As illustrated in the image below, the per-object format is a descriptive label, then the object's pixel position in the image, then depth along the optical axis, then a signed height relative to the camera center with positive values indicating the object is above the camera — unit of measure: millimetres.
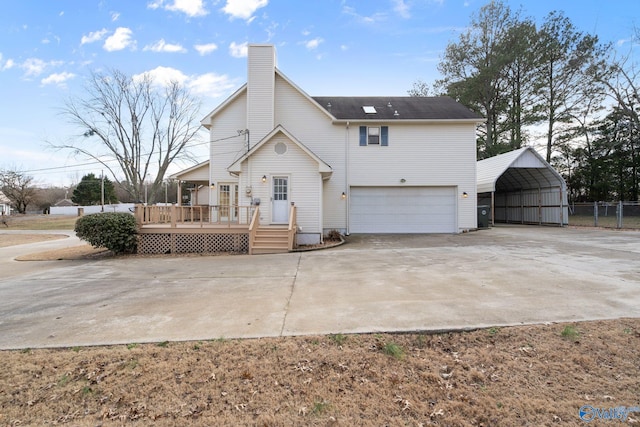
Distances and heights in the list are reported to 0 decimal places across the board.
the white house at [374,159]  15312 +2479
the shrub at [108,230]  10523 -679
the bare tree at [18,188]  37906 +3040
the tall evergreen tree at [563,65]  25906 +11902
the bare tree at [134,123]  22906 +6837
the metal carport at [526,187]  18203 +1237
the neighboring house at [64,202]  57091 +1521
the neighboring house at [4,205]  50794 +1061
